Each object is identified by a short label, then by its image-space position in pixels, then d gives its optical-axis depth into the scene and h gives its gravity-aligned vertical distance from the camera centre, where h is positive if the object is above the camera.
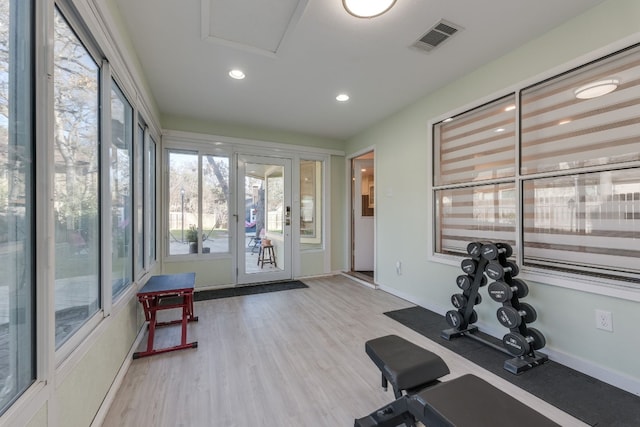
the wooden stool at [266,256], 4.81 -0.74
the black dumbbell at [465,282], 2.55 -0.64
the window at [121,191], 2.05 +0.20
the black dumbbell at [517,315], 2.10 -0.80
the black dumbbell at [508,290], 2.15 -0.61
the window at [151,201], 3.25 +0.17
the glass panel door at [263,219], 4.48 -0.08
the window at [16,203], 0.92 +0.04
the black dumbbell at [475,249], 2.42 -0.32
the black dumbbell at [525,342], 2.07 -0.99
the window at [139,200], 2.60 +0.15
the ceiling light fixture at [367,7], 1.82 +1.42
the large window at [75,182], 1.33 +0.18
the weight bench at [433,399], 0.93 -0.73
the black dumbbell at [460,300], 2.61 -0.84
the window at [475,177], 2.59 +0.39
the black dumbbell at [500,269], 2.21 -0.46
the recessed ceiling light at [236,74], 2.80 +1.48
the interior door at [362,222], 5.28 -0.16
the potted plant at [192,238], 4.17 -0.36
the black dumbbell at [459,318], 2.60 -1.01
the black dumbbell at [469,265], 2.52 -0.49
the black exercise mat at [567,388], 1.59 -1.18
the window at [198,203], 4.09 +0.18
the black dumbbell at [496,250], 2.28 -0.31
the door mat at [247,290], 3.90 -1.17
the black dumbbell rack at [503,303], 2.09 -0.77
